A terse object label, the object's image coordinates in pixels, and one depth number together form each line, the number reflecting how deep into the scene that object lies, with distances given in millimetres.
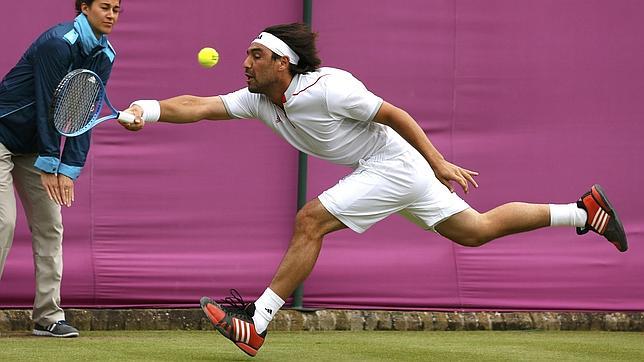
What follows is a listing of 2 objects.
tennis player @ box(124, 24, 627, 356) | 11937
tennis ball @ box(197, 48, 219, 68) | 13219
